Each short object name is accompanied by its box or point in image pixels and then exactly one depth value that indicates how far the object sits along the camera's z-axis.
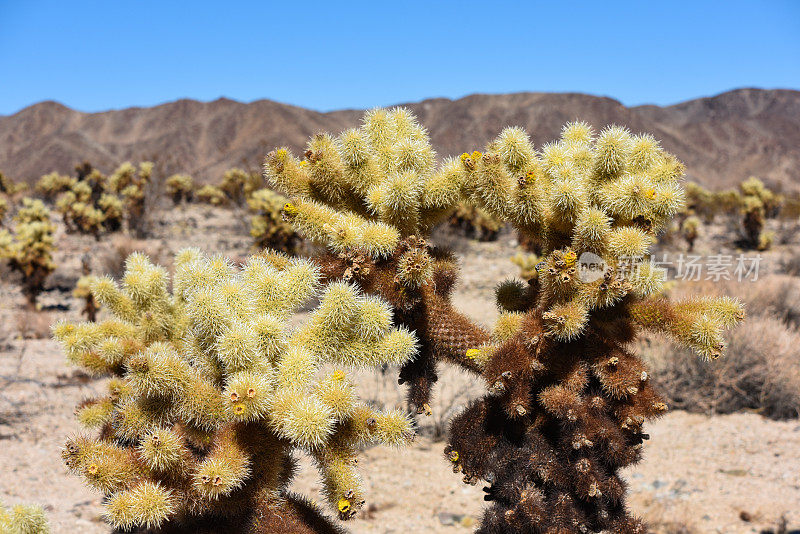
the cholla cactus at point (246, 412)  1.99
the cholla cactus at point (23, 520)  1.96
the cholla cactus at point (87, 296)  7.96
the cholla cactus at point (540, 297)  2.18
